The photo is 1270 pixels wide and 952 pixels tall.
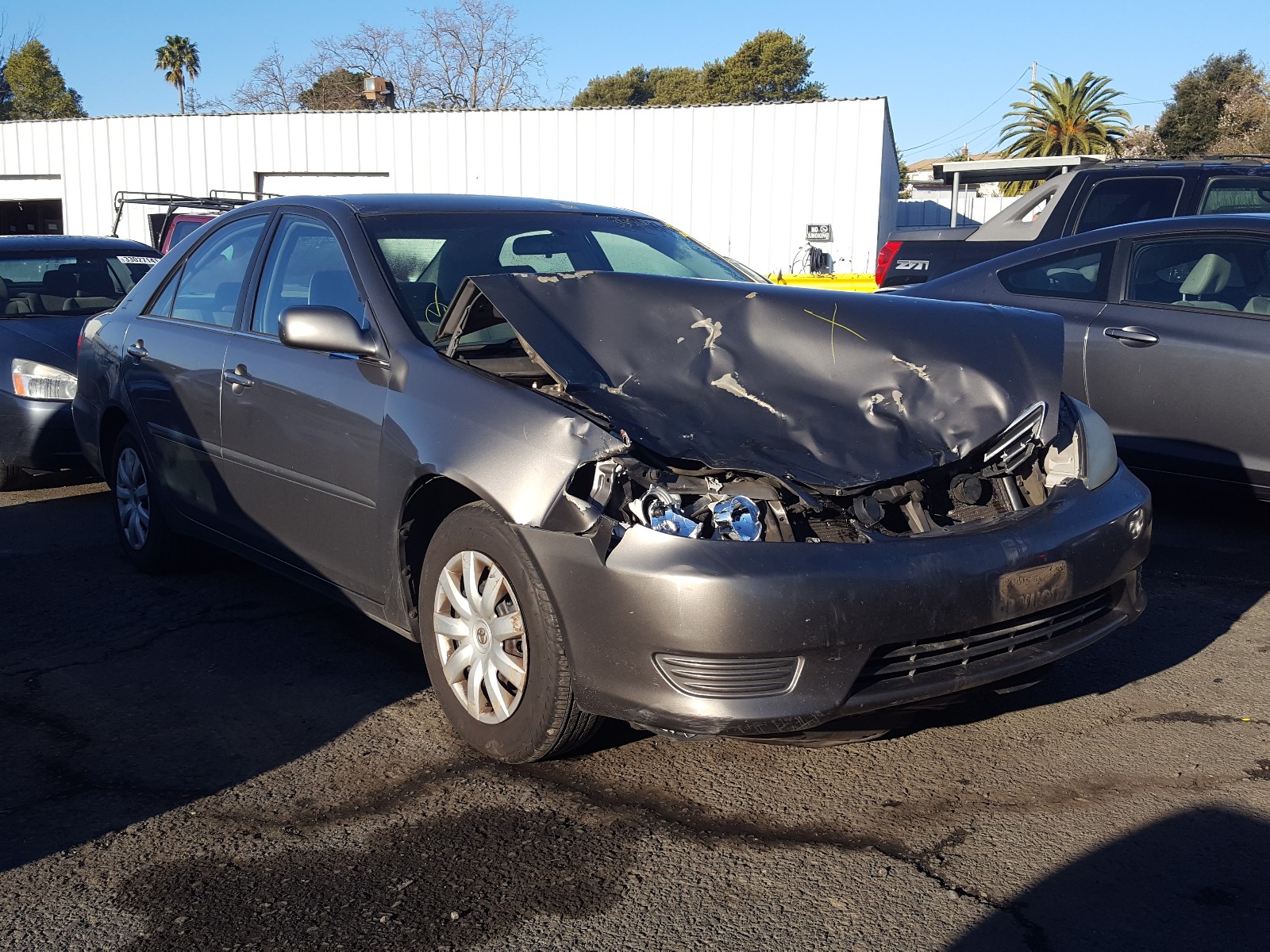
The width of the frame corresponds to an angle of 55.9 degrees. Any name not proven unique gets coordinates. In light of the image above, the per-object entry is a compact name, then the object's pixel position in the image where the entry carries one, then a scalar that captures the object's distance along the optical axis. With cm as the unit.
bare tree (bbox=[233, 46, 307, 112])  5172
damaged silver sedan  295
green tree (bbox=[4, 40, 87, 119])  5603
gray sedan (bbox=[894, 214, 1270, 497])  544
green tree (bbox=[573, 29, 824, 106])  6278
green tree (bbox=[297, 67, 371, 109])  5112
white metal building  2303
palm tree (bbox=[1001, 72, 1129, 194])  4853
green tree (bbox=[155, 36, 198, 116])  6531
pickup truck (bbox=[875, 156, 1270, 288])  856
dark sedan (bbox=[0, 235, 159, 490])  707
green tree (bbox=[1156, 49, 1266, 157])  4234
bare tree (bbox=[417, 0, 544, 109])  4722
